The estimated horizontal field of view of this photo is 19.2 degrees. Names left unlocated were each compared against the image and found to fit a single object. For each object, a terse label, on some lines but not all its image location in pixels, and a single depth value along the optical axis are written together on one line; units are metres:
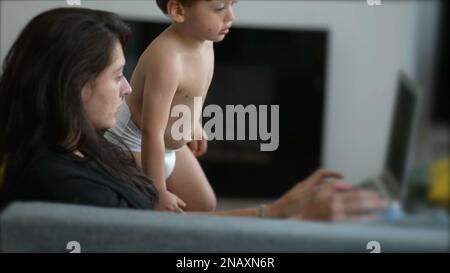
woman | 2.65
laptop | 2.73
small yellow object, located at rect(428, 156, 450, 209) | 2.66
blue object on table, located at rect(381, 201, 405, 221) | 2.63
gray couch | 2.52
